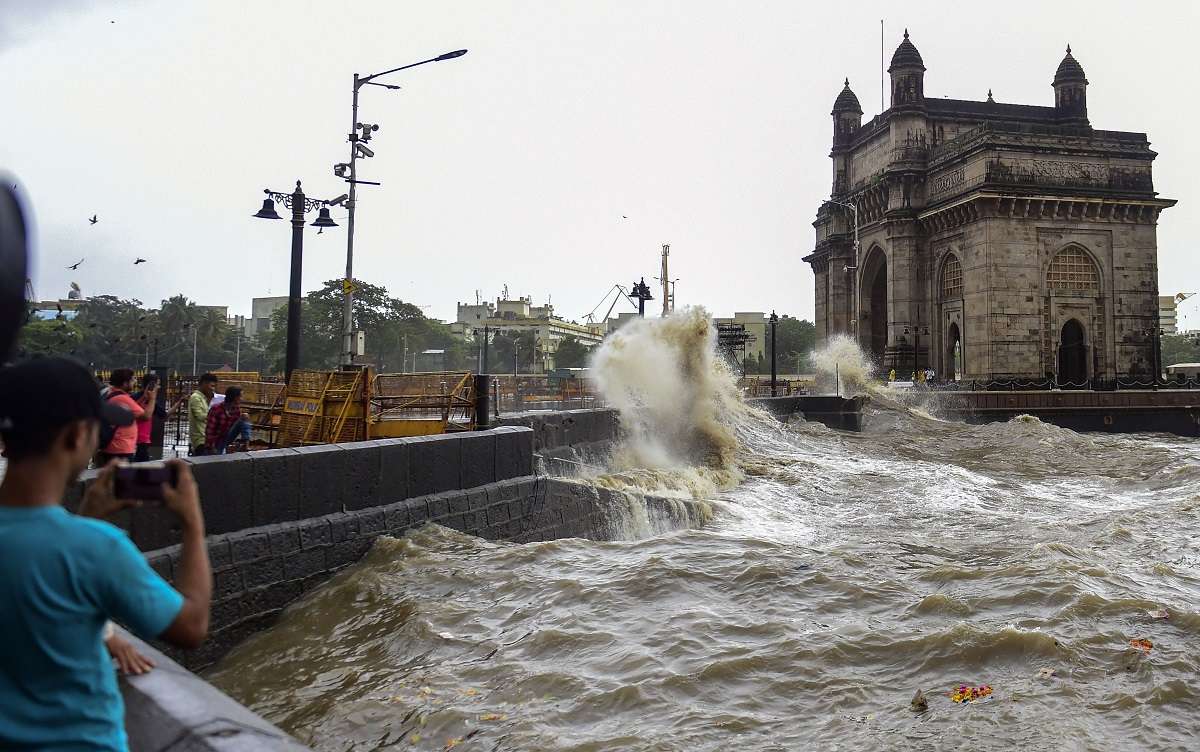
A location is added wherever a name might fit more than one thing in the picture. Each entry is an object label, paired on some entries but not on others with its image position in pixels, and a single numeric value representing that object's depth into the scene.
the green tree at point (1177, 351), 115.94
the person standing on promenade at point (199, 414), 10.69
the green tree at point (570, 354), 104.62
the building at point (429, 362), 107.05
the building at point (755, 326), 136.62
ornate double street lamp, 15.82
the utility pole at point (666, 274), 61.81
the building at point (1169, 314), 153.62
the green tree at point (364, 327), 71.81
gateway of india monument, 44.53
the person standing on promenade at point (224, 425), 10.15
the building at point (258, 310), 137.88
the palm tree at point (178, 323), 77.69
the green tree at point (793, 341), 109.69
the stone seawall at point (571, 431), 13.22
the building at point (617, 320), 140.88
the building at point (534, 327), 115.03
